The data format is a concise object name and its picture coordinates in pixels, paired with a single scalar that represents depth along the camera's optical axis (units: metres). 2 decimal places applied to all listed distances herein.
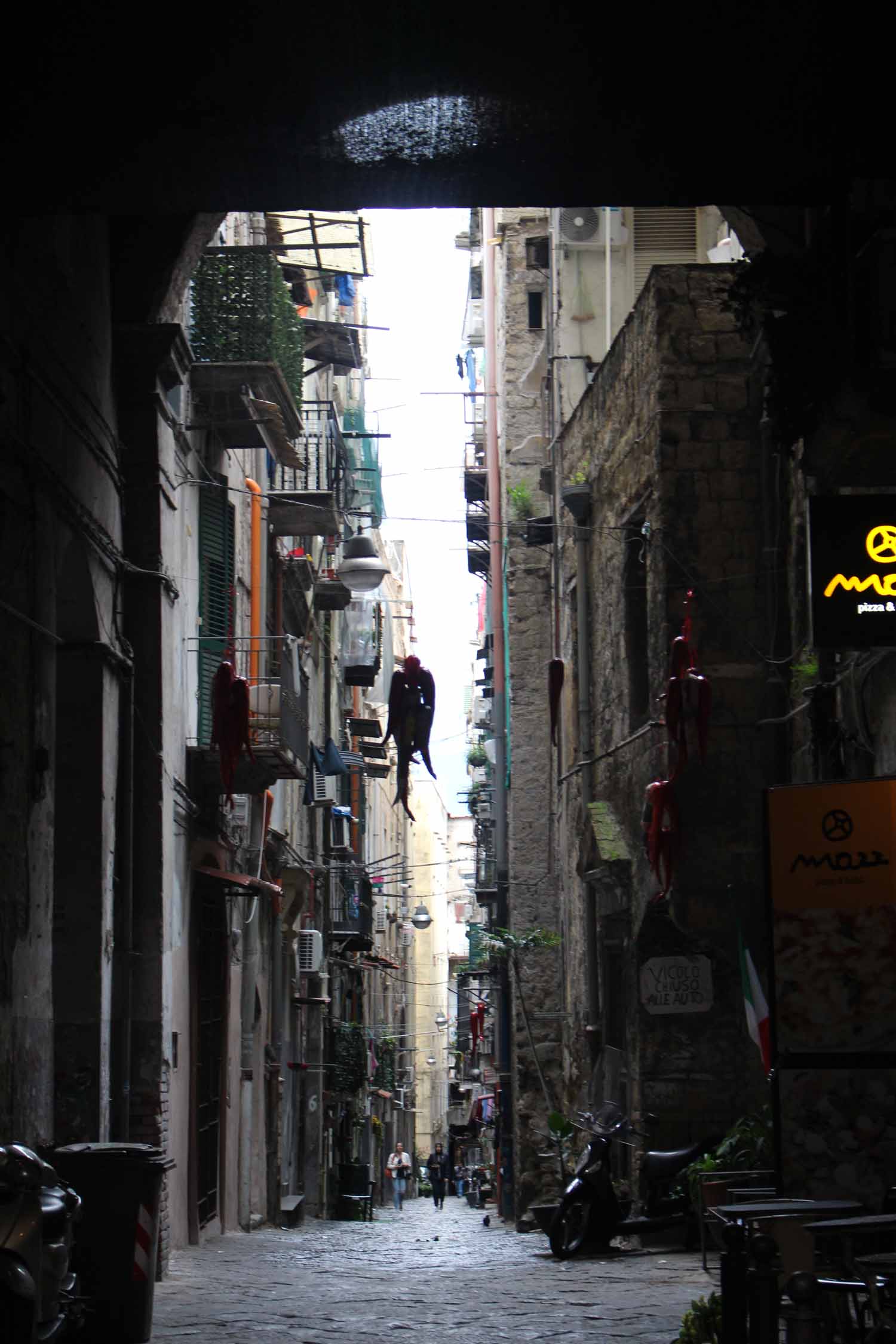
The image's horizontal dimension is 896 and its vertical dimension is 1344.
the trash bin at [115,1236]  8.54
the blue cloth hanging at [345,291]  31.19
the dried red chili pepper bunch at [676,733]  14.18
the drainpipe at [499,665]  28.38
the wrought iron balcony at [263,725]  16.81
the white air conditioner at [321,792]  29.34
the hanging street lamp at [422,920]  55.81
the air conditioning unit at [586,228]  23.55
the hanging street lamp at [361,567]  21.75
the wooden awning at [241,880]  16.75
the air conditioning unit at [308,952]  27.91
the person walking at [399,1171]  42.50
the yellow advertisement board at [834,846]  8.81
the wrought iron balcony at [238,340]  16.88
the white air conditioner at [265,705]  17.89
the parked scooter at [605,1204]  13.66
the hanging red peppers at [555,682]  18.48
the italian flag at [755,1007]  12.37
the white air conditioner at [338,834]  35.34
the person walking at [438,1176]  45.28
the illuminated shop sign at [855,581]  9.19
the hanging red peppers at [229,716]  15.36
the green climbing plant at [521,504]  25.66
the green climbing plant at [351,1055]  33.75
